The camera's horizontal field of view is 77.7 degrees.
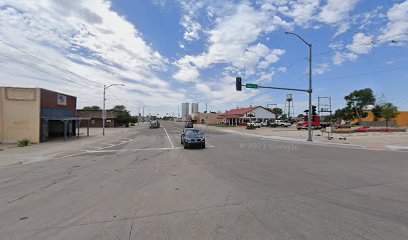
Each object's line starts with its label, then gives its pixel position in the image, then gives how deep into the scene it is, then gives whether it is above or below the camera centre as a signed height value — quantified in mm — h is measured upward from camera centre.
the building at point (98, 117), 62500 +897
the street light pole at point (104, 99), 38822 +3275
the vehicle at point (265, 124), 74838 -537
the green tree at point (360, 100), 82250 +7555
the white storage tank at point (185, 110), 59200 +2724
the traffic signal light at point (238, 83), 28016 +4326
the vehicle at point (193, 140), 19906 -1456
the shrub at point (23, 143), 22156 -2030
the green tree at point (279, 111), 155875 +7103
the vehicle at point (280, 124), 69462 -439
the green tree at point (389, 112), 57453 +2603
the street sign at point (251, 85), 28811 +4236
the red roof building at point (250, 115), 85000 +2358
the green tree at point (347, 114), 84644 +3153
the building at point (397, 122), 66844 +439
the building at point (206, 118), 127000 +1883
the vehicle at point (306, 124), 54025 -301
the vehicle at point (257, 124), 68150 -512
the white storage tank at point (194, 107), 100312 +5913
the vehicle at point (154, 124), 65881 -748
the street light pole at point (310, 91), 27909 +3590
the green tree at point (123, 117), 69500 +944
